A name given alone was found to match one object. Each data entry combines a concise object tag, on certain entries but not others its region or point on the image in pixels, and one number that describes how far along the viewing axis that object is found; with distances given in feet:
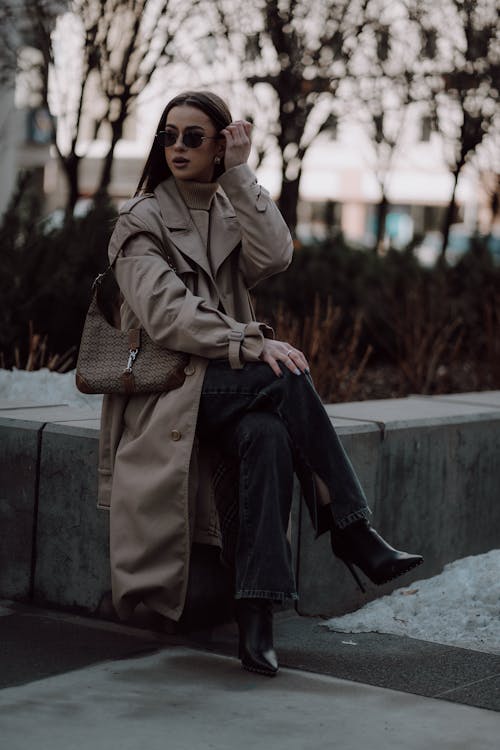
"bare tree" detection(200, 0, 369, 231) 36.14
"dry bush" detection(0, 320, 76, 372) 23.02
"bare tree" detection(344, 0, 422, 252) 41.73
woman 13.88
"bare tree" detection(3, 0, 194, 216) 33.53
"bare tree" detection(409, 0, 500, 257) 43.88
